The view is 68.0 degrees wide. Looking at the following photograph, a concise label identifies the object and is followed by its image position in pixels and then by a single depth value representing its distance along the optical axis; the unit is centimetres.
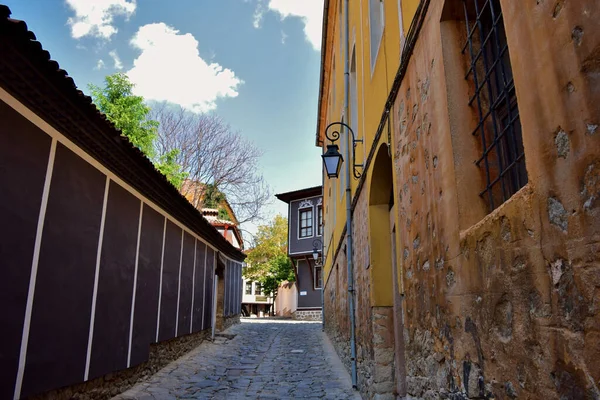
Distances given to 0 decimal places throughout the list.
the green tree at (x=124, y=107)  1523
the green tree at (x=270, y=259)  3103
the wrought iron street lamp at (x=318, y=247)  1918
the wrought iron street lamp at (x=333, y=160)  659
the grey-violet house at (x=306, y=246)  2539
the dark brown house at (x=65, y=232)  365
